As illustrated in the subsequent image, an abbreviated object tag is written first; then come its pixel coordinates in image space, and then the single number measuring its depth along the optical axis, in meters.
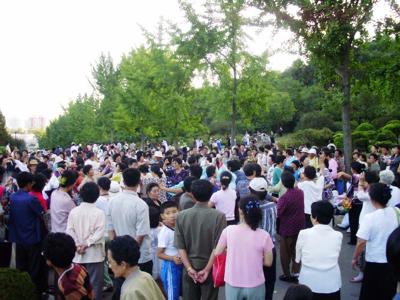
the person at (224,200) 7.13
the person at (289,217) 6.70
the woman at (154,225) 5.81
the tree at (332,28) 13.24
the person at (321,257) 4.51
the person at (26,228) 6.04
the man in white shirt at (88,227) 5.30
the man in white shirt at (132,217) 5.24
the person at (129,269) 3.09
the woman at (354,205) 8.12
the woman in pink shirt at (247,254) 4.13
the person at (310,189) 7.75
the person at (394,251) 2.95
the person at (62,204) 6.17
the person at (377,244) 4.91
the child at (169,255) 4.99
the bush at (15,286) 3.18
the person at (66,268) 3.48
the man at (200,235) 4.59
